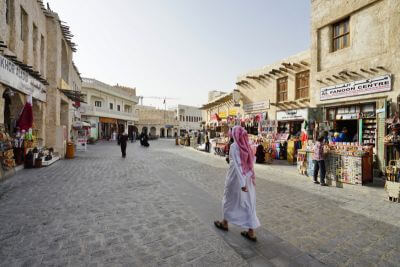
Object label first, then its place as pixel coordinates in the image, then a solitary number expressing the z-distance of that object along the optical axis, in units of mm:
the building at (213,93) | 37800
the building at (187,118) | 67875
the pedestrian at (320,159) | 7580
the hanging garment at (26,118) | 9328
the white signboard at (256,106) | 16697
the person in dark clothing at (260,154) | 12125
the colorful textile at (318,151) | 7575
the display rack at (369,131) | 9336
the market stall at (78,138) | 18422
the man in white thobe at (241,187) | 3643
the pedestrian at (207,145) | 19931
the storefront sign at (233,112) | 21055
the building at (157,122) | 63062
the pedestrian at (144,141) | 26125
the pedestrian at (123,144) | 15273
